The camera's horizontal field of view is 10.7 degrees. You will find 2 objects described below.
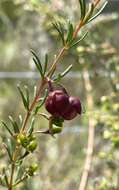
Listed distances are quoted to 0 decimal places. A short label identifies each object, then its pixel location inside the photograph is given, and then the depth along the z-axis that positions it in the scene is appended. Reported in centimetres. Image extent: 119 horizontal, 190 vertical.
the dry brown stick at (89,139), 48
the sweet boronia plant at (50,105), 26
